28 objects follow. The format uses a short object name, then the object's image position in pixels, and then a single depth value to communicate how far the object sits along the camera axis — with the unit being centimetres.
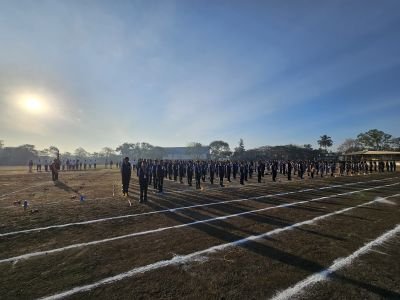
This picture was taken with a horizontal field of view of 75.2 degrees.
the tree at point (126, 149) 12439
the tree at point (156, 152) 11349
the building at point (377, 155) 6571
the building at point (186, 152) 11206
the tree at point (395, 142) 10617
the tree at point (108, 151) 12984
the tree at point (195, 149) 11208
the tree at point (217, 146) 11138
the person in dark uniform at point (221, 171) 2232
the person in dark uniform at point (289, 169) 2751
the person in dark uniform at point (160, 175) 1698
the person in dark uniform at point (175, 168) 2678
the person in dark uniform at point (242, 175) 2262
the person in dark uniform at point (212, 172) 2327
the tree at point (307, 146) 9610
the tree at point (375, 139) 10231
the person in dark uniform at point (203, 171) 2334
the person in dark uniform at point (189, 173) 2223
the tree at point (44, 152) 10932
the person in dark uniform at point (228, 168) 2534
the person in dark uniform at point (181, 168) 2522
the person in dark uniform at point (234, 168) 2732
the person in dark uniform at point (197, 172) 2008
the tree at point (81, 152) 14875
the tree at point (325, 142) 10712
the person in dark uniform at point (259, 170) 2412
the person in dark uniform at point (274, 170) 2591
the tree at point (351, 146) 10975
